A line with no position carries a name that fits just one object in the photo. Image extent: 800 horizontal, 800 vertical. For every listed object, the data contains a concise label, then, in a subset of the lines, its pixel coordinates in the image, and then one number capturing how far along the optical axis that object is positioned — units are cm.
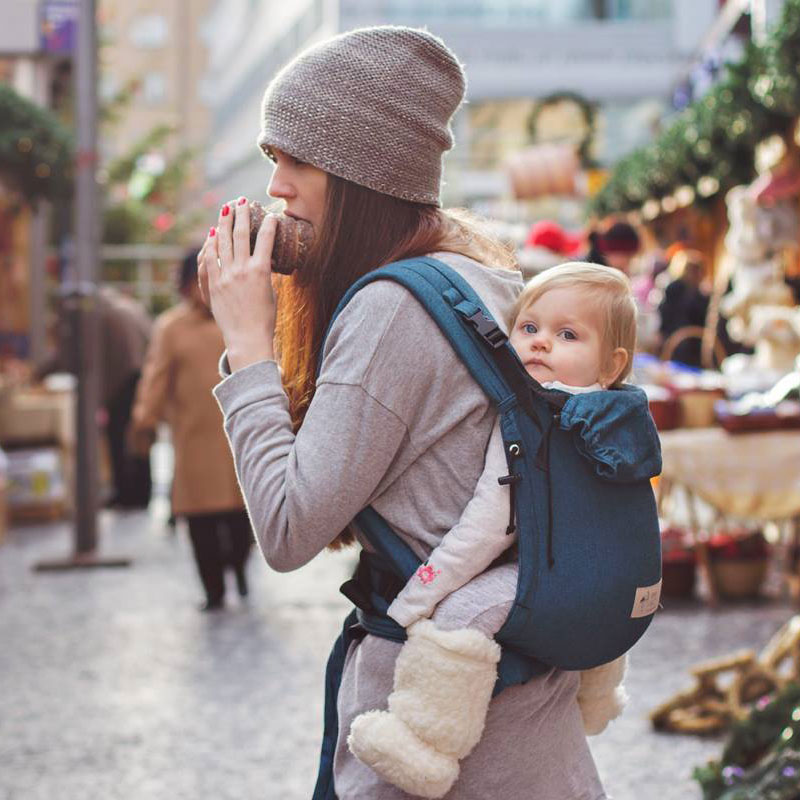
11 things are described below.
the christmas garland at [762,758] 411
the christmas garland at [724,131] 1069
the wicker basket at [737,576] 848
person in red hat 899
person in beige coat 836
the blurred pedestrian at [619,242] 1000
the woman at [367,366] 223
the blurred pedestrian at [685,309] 1203
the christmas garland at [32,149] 1249
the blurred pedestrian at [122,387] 1353
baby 221
